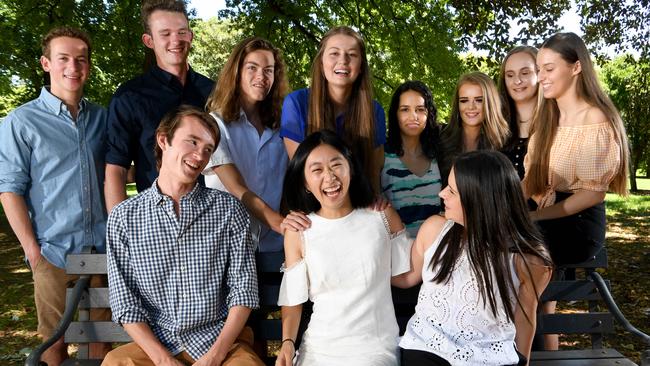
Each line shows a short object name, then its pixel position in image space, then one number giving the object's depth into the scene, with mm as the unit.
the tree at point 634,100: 14227
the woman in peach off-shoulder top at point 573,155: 3496
